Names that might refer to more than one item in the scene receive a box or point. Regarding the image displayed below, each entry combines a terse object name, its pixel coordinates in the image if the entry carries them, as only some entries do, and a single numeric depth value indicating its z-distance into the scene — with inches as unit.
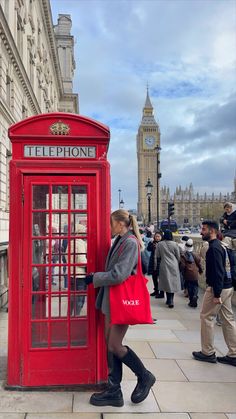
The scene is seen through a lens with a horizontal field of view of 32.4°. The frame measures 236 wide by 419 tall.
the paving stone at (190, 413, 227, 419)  150.6
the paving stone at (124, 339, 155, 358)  227.1
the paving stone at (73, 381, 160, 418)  155.6
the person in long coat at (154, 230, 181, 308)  356.5
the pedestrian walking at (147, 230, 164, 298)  403.1
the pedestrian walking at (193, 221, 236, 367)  213.3
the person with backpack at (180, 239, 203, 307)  363.6
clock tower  5910.4
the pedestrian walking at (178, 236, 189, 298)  406.7
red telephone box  167.5
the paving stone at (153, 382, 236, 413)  158.2
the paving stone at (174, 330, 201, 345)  258.9
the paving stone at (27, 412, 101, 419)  147.4
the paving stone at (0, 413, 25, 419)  146.6
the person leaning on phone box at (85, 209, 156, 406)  152.3
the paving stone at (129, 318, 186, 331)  290.0
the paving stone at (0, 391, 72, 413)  153.4
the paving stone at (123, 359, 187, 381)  192.4
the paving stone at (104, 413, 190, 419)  149.9
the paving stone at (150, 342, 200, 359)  225.9
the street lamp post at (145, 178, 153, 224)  1035.3
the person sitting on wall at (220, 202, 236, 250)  319.0
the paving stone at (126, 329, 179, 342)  261.1
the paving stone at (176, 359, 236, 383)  191.9
